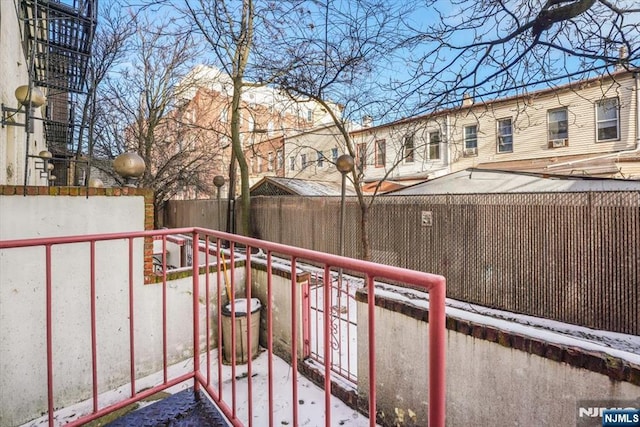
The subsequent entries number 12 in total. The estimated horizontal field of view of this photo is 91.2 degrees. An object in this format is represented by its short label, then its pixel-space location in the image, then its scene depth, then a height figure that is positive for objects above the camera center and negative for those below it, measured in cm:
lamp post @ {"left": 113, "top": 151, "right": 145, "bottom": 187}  338 +57
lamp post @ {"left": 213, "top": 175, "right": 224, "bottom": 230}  1056 +122
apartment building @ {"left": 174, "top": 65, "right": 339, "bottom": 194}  857 +368
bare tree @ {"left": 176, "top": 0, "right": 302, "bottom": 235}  575 +387
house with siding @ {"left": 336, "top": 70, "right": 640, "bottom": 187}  1069 +274
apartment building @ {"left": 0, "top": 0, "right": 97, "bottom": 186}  382 +272
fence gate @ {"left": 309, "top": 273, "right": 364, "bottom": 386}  360 -175
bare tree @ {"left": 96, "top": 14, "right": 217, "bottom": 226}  1234 +423
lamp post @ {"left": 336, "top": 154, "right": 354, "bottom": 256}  635 +107
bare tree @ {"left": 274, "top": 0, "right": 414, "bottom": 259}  446 +298
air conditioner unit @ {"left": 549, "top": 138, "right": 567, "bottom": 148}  1214 +280
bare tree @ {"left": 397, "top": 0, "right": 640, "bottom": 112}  301 +178
